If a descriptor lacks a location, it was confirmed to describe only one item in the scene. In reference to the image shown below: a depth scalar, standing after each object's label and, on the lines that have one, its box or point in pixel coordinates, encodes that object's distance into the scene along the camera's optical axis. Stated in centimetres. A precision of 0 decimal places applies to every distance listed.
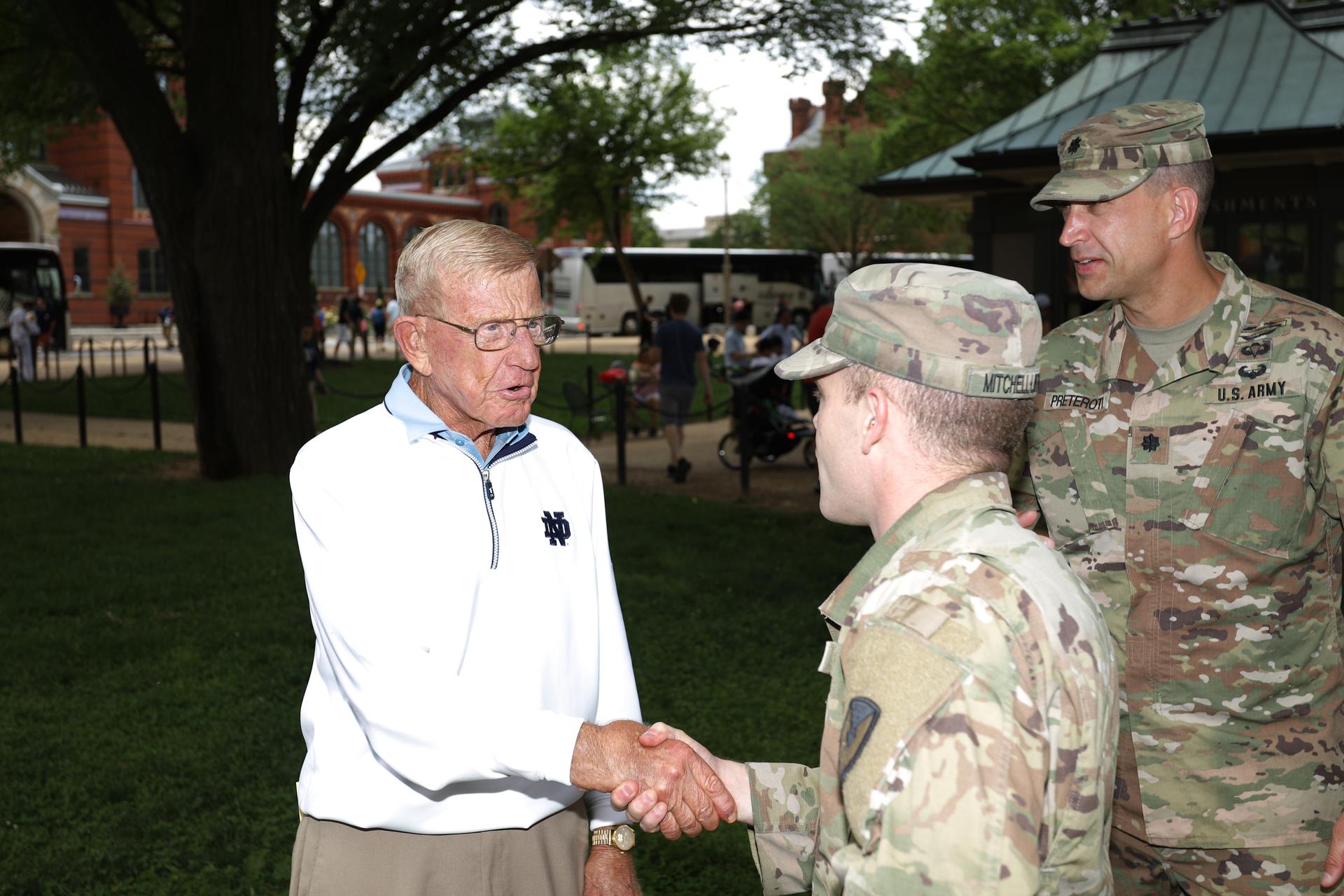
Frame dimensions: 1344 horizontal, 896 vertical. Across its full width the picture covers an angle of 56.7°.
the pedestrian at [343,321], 3569
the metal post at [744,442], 1302
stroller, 1454
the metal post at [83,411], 1661
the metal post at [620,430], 1329
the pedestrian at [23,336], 2603
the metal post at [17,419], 1687
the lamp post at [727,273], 4184
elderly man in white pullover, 232
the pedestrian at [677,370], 1412
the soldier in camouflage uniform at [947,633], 153
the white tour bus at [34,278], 3688
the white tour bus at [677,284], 5384
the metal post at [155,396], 1623
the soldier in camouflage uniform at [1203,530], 275
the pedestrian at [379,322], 4047
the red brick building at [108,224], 4944
